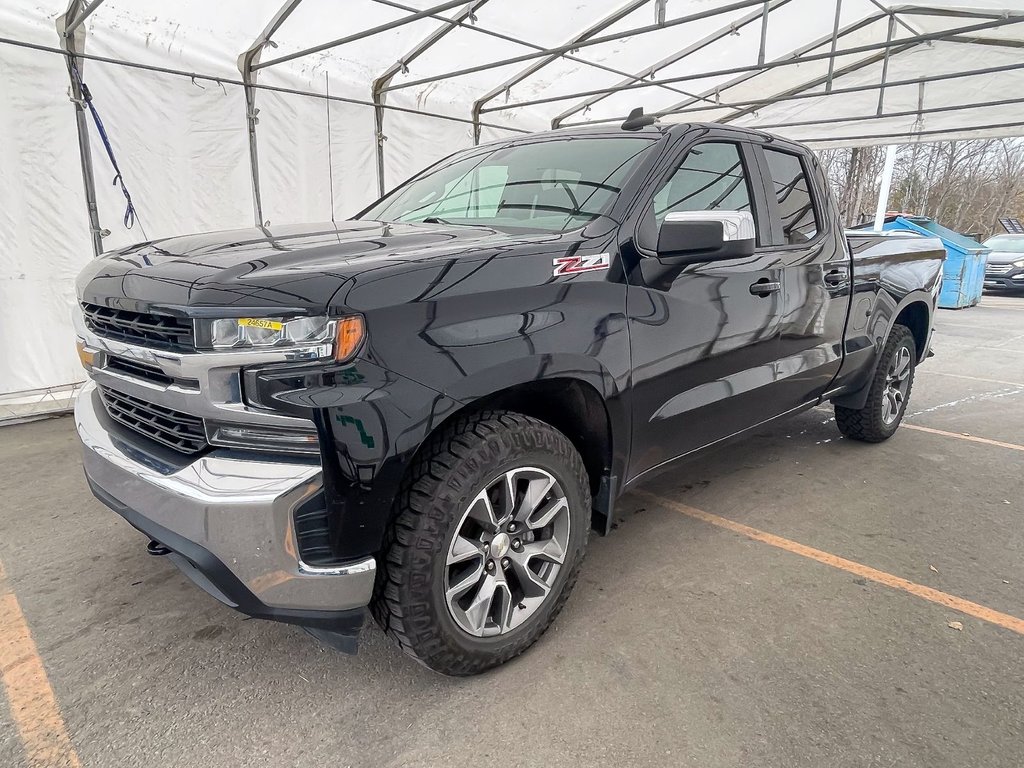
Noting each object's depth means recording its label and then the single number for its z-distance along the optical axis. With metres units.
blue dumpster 12.77
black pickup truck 1.68
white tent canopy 5.23
